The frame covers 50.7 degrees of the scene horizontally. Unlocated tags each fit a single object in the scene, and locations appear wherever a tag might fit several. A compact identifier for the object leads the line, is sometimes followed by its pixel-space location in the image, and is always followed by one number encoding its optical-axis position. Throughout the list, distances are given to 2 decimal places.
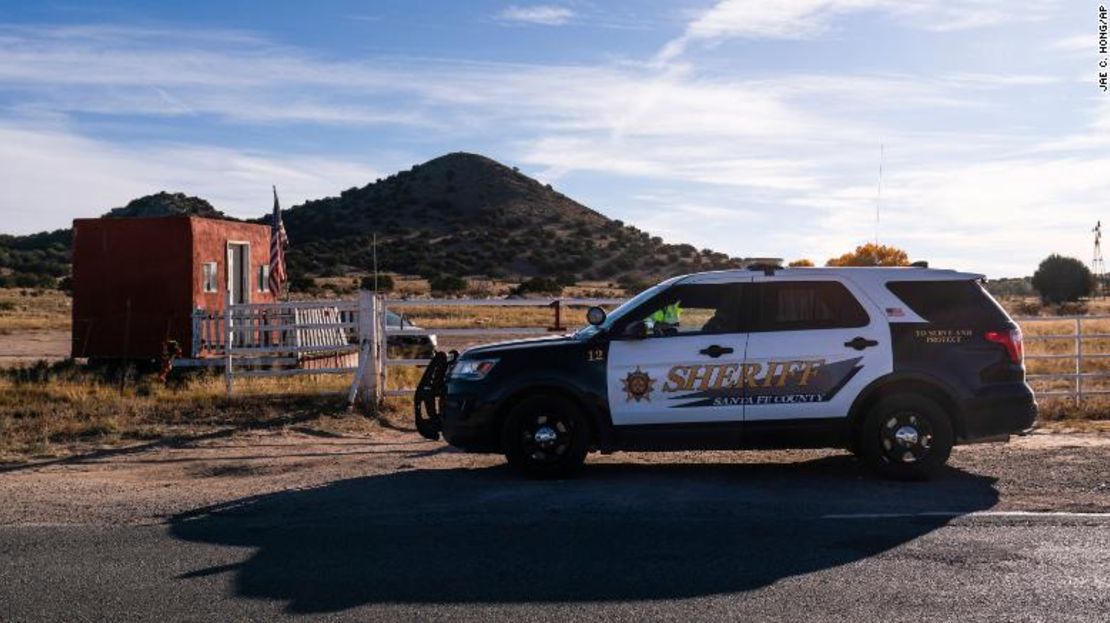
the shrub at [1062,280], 61.34
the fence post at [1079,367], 15.72
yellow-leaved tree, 21.88
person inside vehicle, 10.48
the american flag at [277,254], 26.33
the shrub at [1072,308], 49.03
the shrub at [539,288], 58.78
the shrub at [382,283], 58.34
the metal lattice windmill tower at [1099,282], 68.82
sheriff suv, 10.38
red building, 22.77
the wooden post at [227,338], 16.26
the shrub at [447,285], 60.92
